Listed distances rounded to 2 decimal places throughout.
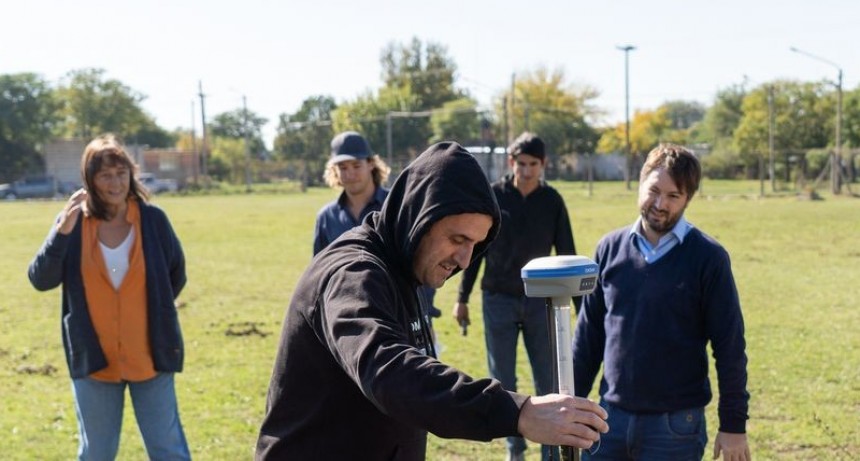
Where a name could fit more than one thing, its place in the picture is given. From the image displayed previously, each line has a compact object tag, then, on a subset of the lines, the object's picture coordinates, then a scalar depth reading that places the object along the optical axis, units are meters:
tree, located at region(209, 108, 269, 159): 140.75
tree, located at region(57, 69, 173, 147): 89.44
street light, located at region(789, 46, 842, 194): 45.03
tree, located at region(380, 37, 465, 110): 113.31
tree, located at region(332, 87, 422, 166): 89.75
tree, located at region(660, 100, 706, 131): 172.38
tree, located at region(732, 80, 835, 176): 74.56
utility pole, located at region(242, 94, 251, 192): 70.89
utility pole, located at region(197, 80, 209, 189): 70.93
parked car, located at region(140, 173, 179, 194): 66.16
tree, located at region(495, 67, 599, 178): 88.56
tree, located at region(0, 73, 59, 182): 83.69
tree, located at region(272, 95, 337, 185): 86.50
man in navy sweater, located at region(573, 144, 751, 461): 4.25
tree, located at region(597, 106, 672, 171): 89.94
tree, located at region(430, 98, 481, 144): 90.44
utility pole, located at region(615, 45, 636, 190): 59.54
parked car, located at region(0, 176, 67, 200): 66.88
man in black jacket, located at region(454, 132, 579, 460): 6.99
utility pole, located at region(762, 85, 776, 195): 48.43
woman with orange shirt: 5.30
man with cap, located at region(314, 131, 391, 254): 6.58
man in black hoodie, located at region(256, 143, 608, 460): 2.19
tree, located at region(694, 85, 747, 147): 98.25
